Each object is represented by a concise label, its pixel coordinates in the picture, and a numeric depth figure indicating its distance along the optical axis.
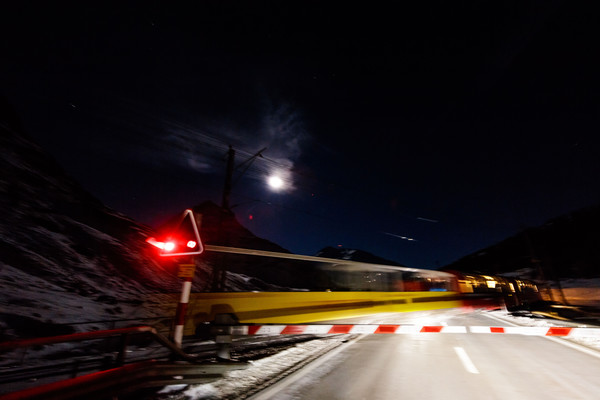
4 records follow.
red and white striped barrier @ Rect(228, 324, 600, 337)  5.02
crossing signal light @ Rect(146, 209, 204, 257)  4.63
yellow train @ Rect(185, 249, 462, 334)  8.49
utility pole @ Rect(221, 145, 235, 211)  12.35
